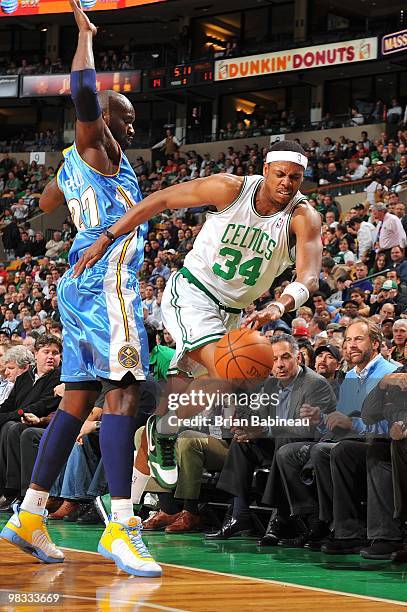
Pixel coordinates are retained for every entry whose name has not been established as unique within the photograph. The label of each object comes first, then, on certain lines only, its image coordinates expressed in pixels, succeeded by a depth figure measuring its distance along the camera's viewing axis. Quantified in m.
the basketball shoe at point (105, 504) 5.83
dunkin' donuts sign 26.72
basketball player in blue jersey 4.48
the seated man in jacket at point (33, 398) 7.85
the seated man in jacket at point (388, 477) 5.22
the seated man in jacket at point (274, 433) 6.16
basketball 4.56
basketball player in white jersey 4.81
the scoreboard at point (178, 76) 30.22
